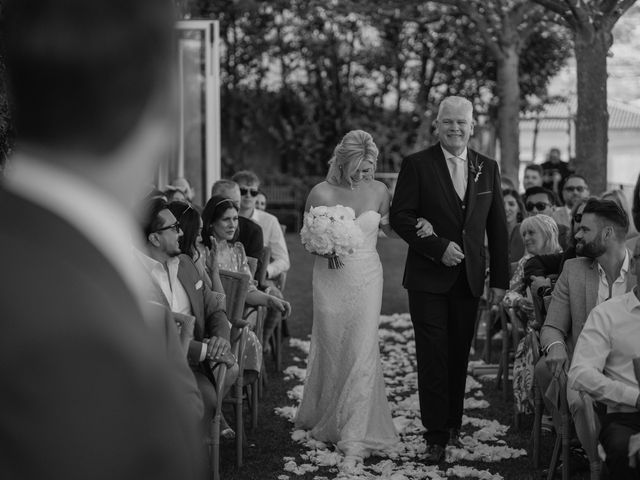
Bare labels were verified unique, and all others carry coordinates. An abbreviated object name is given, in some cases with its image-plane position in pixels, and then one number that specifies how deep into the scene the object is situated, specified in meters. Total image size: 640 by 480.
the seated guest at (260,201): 10.70
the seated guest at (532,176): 12.38
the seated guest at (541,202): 9.77
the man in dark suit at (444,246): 6.41
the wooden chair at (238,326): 6.22
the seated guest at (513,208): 10.17
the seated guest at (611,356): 4.69
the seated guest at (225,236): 7.57
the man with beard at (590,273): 5.70
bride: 6.77
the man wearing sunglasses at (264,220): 9.71
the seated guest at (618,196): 7.59
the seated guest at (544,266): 6.76
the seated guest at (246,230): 8.60
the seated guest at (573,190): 10.47
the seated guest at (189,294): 5.61
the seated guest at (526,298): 6.89
